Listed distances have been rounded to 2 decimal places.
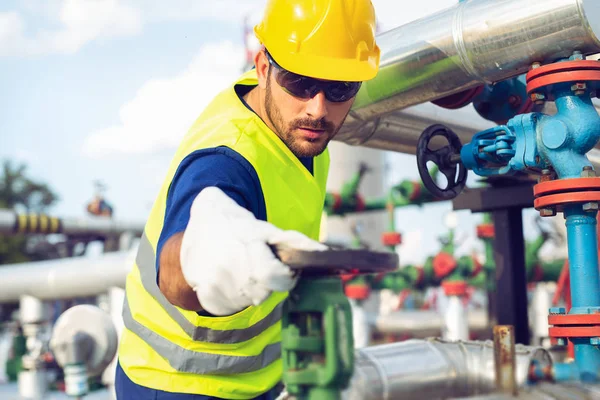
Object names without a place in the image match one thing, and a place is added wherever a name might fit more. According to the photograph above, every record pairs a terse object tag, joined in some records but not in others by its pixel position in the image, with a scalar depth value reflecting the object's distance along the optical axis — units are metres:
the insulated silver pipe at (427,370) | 1.53
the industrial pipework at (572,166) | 1.91
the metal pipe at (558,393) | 1.23
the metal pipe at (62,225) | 10.84
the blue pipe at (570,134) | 1.95
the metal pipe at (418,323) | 10.86
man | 1.49
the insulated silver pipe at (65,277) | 5.81
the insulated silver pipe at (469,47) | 1.94
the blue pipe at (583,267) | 1.90
